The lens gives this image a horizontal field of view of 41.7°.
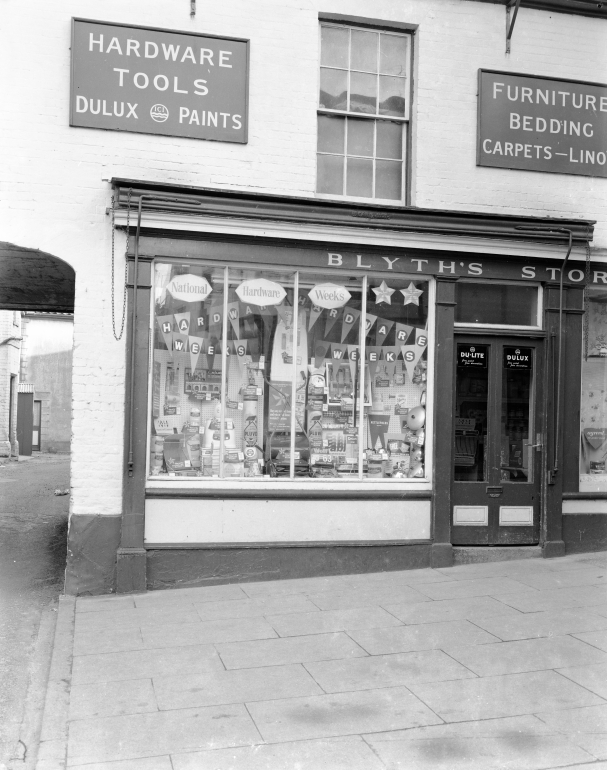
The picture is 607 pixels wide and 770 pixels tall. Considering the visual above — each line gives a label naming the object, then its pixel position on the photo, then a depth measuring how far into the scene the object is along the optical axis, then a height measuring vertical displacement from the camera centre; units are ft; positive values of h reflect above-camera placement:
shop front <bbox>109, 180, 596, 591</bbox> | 26.81 +0.60
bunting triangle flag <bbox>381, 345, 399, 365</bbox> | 29.32 +1.82
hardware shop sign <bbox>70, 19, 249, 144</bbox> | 26.50 +10.80
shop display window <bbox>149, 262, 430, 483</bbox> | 27.81 +0.96
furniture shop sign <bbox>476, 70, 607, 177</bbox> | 29.63 +10.69
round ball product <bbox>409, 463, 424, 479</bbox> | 29.19 -2.48
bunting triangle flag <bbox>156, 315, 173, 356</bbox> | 27.50 +2.51
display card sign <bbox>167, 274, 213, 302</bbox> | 27.45 +3.88
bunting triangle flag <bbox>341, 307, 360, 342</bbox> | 29.01 +3.04
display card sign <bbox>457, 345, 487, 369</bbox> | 29.60 +1.83
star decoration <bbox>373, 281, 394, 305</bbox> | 28.94 +4.03
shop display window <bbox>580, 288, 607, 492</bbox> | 30.96 +0.36
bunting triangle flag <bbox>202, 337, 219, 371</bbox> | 28.14 +1.77
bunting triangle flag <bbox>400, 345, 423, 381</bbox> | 29.35 +1.76
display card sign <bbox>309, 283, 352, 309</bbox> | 28.68 +3.86
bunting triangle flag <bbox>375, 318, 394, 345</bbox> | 29.17 +2.76
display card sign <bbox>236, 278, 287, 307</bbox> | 28.12 +3.86
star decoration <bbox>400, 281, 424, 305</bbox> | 29.09 +4.02
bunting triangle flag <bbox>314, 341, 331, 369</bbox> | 28.96 +1.82
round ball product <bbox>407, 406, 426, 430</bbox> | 29.50 -0.61
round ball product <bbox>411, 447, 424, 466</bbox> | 29.40 -1.93
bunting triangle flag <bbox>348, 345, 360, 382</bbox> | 29.17 +1.71
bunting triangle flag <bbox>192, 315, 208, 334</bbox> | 27.94 +2.68
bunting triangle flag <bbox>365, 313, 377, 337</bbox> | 29.09 +2.99
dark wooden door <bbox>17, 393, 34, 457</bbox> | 97.86 -3.16
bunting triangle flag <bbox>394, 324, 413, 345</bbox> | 29.27 +2.59
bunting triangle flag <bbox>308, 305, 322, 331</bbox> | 28.78 +3.18
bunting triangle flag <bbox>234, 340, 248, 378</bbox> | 28.40 +1.73
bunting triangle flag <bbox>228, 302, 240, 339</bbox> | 28.14 +3.06
